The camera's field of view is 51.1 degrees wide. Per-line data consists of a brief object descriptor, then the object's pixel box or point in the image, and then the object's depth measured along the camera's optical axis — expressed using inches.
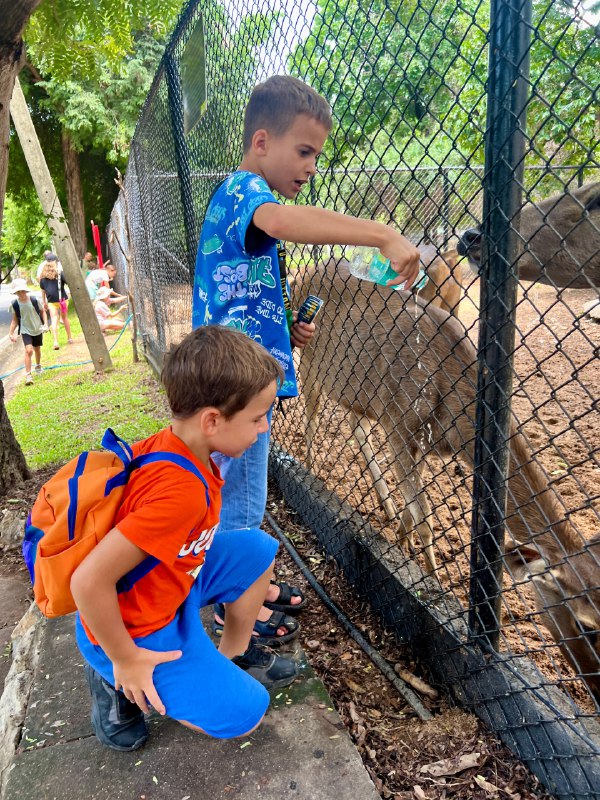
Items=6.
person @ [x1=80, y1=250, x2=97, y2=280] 850.6
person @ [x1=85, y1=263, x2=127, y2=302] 661.0
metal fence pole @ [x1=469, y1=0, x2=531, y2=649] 74.9
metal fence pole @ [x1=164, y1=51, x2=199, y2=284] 205.5
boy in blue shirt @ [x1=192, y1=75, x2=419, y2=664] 74.9
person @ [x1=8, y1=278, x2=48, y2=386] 467.5
